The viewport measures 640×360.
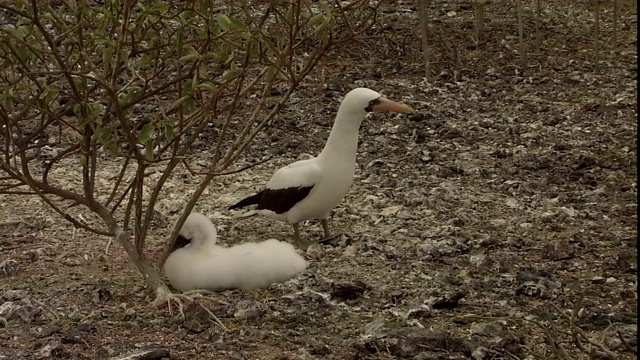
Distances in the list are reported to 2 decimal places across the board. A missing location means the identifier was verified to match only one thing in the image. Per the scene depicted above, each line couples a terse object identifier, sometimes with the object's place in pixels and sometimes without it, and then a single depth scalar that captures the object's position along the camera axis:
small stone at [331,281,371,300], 8.17
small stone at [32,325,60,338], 7.37
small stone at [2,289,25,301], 8.15
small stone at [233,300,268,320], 7.65
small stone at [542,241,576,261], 9.13
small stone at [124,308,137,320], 7.70
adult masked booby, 9.48
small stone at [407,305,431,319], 7.73
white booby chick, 8.34
